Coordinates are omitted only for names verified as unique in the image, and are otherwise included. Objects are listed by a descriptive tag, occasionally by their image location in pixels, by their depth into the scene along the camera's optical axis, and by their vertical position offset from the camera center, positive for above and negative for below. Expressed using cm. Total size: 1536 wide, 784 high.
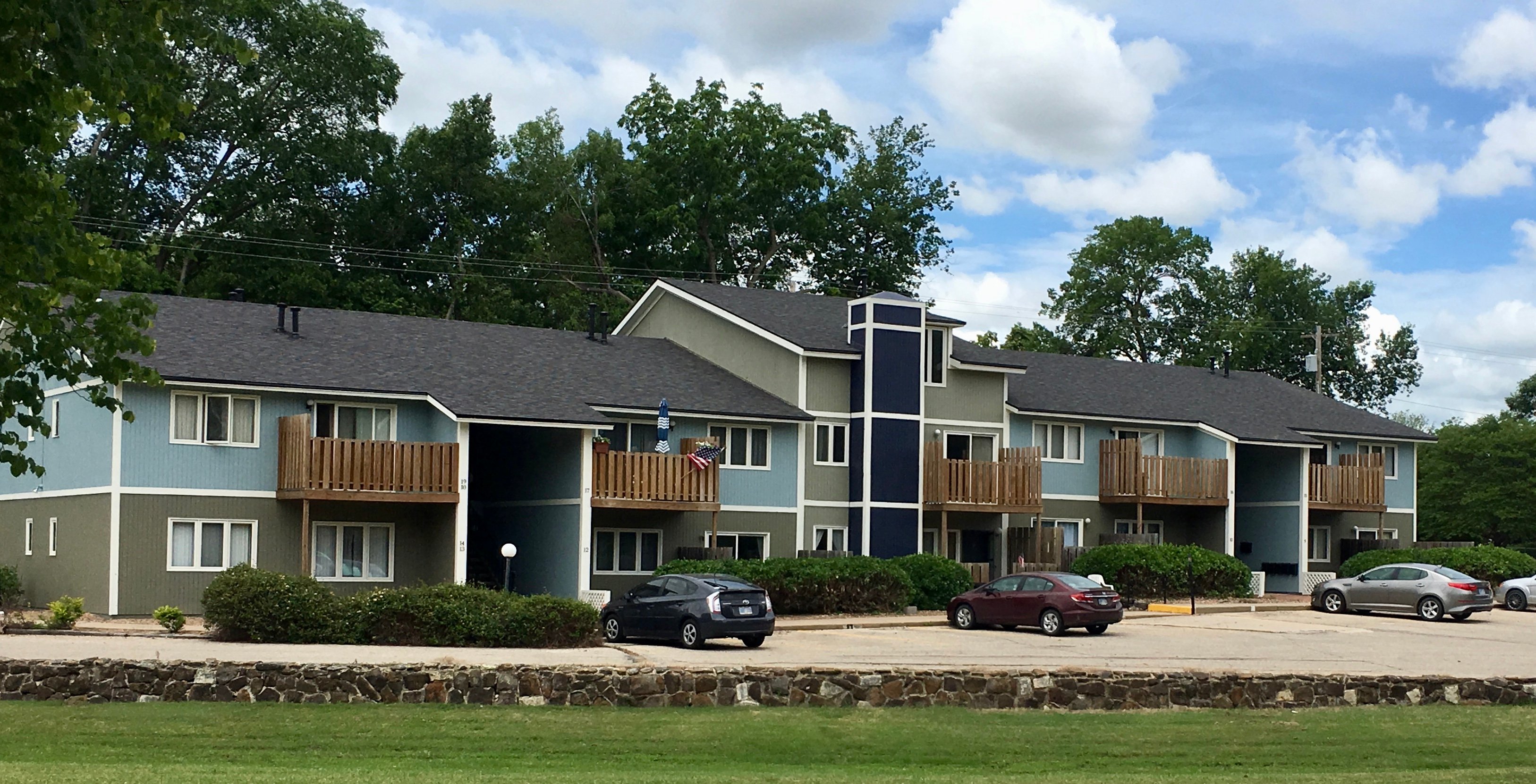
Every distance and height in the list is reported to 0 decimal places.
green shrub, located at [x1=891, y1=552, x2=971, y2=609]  4106 -204
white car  4522 -242
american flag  4050 +97
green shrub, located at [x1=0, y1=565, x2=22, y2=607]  3659 -216
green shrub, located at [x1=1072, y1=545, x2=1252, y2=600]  4381 -182
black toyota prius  2959 -206
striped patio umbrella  4075 +158
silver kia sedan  4003 -224
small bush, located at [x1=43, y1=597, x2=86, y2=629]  3075 -226
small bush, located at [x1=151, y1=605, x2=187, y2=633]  3038 -232
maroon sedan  3431 -221
